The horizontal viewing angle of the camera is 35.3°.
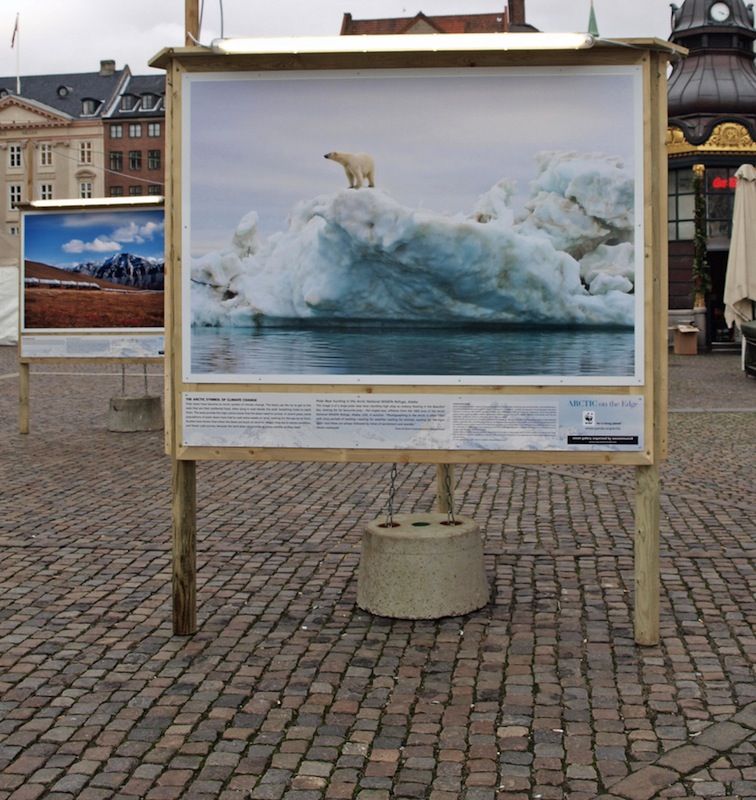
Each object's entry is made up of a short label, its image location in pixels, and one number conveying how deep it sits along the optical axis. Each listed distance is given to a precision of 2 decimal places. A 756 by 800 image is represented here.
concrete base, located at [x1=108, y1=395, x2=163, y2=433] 13.63
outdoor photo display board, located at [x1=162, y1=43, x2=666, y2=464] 5.13
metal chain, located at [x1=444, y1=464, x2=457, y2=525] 6.09
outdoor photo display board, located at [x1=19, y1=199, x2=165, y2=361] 13.56
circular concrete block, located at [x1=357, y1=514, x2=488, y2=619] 5.72
